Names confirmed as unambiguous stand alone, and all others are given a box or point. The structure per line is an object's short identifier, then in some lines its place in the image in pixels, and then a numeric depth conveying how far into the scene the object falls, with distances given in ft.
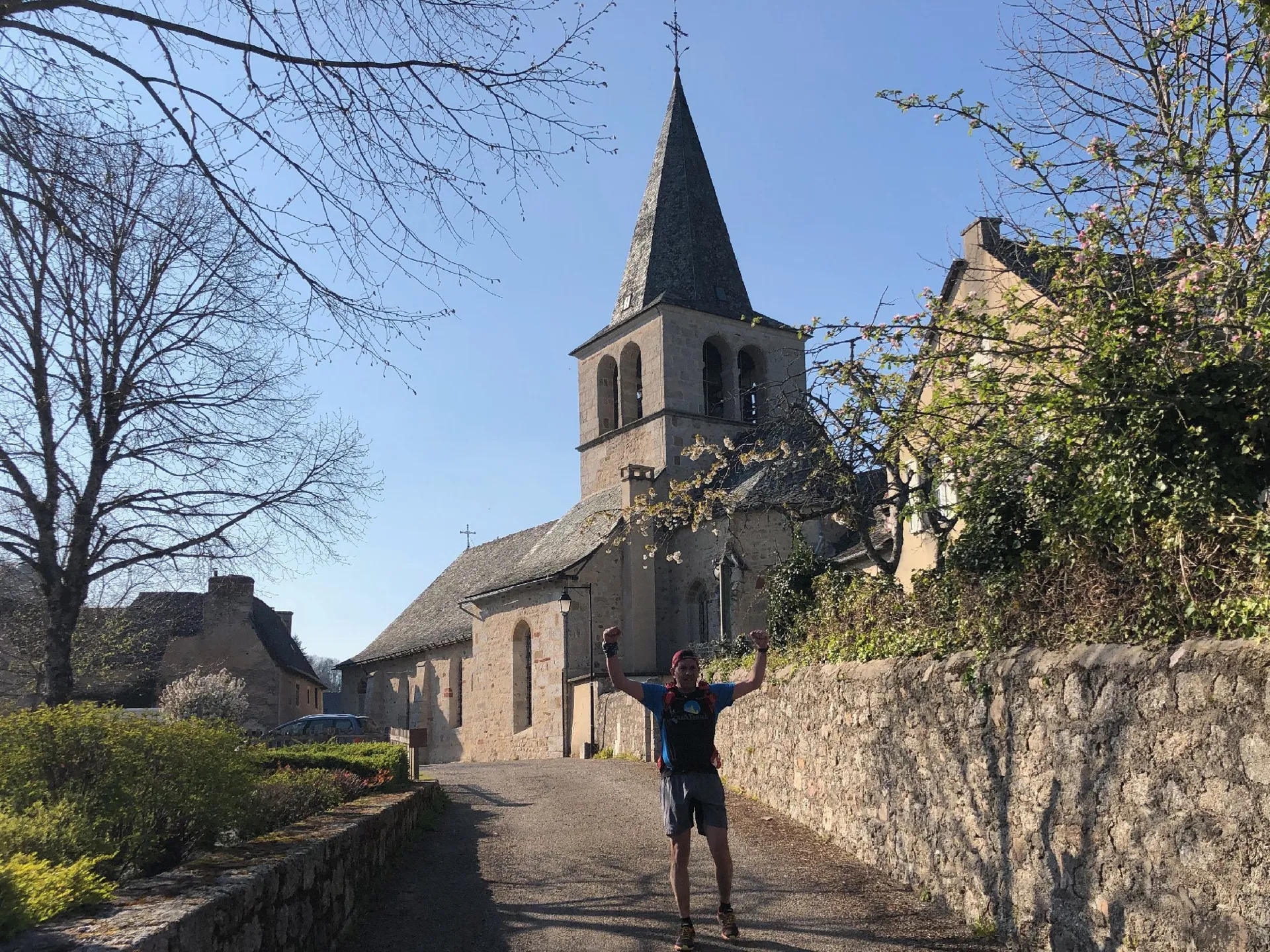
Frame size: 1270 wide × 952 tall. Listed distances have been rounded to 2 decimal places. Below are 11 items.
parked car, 79.70
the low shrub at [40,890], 11.92
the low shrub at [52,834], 16.35
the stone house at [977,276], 33.26
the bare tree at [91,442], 40.98
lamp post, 83.41
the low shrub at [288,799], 23.70
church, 90.48
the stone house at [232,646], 111.14
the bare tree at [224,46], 18.90
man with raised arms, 20.16
